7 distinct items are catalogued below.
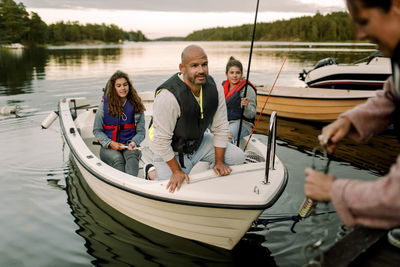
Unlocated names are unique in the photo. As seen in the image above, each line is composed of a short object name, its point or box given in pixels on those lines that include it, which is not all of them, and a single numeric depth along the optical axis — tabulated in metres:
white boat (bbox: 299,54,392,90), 8.02
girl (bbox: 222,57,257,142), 4.42
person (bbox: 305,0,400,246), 0.89
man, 2.69
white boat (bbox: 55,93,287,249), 2.67
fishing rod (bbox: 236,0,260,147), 3.68
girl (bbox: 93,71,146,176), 4.05
